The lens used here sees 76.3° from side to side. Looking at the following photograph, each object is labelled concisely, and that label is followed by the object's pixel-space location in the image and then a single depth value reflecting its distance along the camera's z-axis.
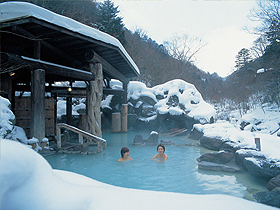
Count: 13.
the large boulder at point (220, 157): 4.99
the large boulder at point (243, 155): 4.28
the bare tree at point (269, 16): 13.09
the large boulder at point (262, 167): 3.68
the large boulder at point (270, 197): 2.69
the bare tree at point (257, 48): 23.76
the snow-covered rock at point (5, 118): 3.94
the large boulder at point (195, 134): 9.63
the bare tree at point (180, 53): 28.72
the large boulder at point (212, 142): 6.77
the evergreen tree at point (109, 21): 19.64
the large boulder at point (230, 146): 5.48
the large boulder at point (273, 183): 3.33
